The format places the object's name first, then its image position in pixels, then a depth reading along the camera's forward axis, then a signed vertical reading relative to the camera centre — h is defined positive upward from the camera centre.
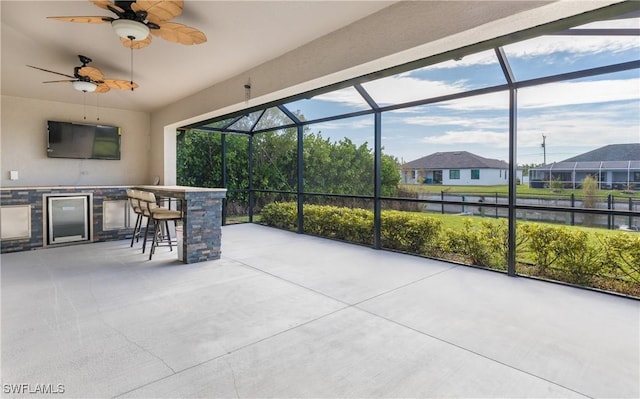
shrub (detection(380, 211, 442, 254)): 5.61 -0.64
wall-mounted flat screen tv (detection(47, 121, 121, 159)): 6.46 +1.09
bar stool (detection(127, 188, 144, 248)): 5.72 -0.20
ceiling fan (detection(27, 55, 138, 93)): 4.41 +1.55
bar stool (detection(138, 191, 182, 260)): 5.21 -0.29
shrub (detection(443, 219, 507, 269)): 4.78 -0.72
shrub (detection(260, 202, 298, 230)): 8.02 -0.49
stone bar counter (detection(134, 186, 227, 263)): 4.97 -0.42
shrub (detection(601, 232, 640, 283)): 3.74 -0.68
